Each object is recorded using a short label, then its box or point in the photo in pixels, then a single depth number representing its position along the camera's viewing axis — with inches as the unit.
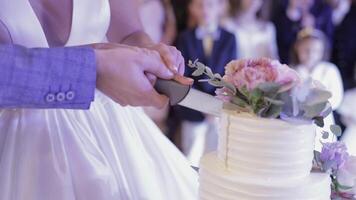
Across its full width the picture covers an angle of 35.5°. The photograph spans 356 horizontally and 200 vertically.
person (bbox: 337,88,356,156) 113.3
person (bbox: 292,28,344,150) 120.3
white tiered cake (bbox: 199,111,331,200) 23.7
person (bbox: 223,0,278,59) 129.3
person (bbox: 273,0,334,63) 136.7
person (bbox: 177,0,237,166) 116.7
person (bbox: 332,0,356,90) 137.9
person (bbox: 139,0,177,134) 120.5
